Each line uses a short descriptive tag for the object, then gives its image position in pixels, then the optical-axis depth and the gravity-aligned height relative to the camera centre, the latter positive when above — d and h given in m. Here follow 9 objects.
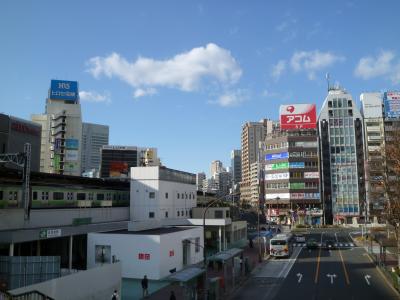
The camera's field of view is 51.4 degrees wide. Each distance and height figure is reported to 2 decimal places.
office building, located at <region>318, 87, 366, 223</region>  125.38 +14.18
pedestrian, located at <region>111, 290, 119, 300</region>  25.54 -5.63
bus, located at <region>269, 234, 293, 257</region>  52.66 -5.40
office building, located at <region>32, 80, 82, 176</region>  119.75 +22.82
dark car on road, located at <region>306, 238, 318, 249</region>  62.62 -6.07
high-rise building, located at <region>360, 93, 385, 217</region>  126.12 +26.24
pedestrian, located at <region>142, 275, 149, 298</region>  31.09 -6.13
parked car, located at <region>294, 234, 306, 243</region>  73.62 -6.15
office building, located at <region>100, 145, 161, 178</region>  179.16 +21.50
